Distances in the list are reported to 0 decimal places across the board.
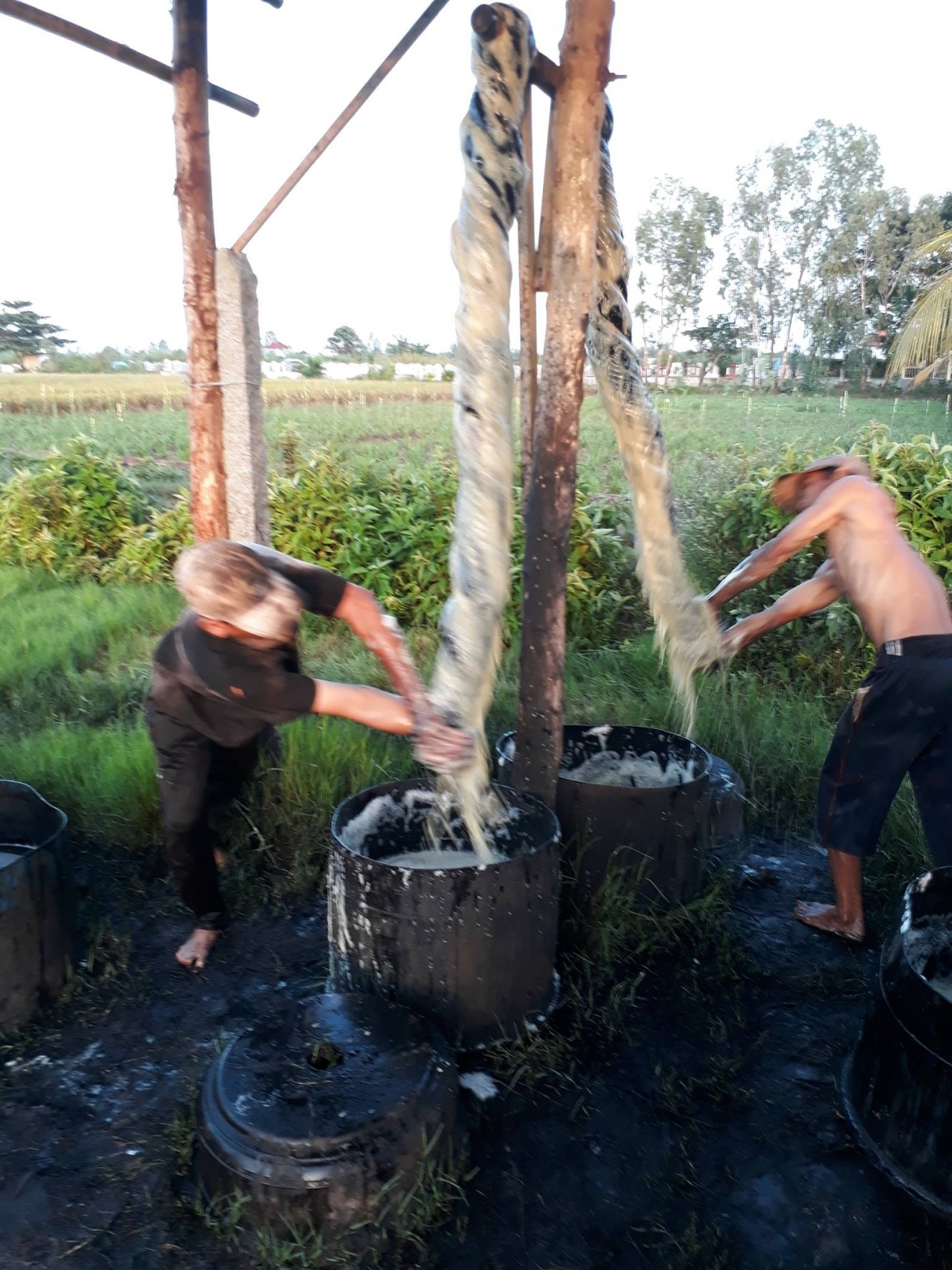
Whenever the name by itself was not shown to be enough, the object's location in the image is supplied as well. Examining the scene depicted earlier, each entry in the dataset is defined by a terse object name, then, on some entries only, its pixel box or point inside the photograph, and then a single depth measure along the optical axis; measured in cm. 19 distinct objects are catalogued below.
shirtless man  295
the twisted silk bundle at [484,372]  236
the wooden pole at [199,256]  363
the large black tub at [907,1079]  198
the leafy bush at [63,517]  777
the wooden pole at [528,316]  290
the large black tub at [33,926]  262
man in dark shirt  242
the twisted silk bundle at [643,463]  285
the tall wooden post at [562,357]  255
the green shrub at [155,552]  739
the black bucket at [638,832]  302
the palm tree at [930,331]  876
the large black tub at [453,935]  238
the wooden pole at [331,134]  369
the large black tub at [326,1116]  188
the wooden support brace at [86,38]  324
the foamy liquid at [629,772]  350
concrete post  376
